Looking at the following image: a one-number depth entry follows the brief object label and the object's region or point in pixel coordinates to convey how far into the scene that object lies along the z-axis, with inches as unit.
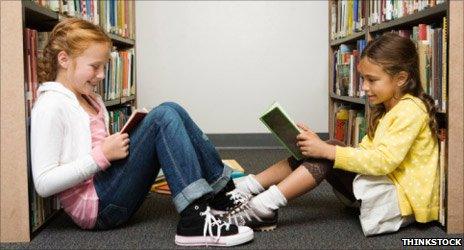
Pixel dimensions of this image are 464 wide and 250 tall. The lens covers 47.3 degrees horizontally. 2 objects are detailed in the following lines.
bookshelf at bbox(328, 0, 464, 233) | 64.2
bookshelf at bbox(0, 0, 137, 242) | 63.0
